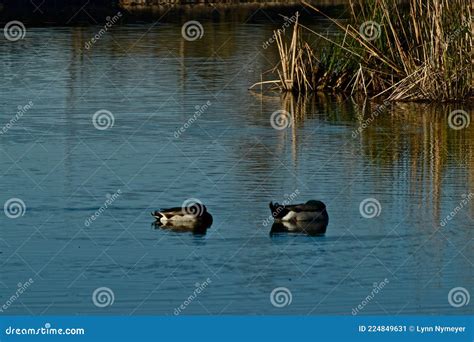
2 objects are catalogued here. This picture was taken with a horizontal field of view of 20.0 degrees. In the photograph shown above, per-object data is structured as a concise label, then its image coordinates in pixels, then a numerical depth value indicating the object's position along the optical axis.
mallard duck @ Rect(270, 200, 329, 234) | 12.87
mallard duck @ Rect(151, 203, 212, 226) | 12.80
